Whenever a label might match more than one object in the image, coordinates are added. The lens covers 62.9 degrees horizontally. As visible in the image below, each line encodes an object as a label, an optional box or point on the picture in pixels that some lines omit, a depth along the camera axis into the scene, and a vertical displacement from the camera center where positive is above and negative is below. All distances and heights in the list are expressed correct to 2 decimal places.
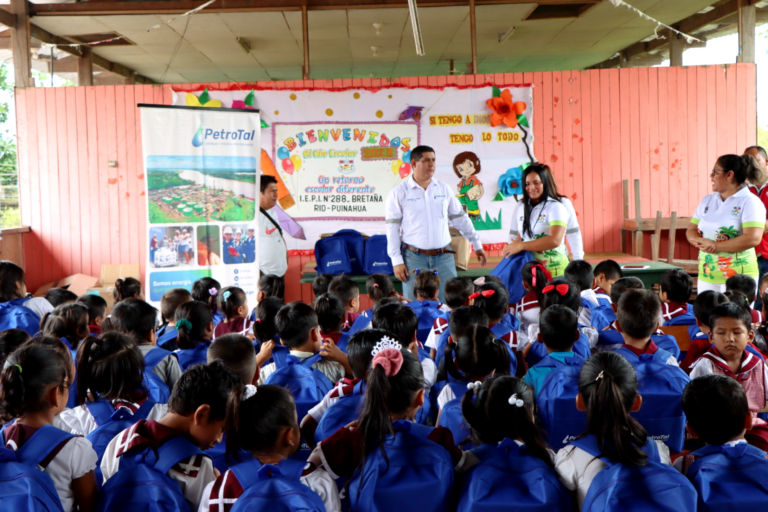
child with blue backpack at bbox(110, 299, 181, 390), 2.22 -0.36
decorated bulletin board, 6.10 +0.88
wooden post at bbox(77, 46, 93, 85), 7.45 +2.04
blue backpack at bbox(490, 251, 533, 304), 3.80 -0.28
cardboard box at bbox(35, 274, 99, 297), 6.13 -0.43
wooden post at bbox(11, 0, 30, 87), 6.07 +1.93
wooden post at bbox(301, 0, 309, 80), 5.91 +1.92
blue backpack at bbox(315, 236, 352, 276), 5.04 -0.18
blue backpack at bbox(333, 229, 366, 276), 5.14 -0.13
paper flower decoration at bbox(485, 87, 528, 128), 6.10 +1.17
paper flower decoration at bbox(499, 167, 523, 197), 6.14 +0.47
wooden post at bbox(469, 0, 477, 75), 5.97 +1.92
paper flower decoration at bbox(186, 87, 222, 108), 6.05 +1.32
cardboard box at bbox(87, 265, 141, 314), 6.26 -0.34
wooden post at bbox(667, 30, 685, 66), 7.34 +2.09
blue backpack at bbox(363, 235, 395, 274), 5.06 -0.17
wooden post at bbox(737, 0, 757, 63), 6.17 +1.92
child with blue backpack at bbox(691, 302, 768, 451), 2.05 -0.44
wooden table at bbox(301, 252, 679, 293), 4.62 -0.32
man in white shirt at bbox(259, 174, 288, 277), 4.60 +0.01
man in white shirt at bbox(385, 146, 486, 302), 4.24 +0.05
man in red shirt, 4.21 -0.12
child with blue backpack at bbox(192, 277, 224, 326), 3.48 -0.32
